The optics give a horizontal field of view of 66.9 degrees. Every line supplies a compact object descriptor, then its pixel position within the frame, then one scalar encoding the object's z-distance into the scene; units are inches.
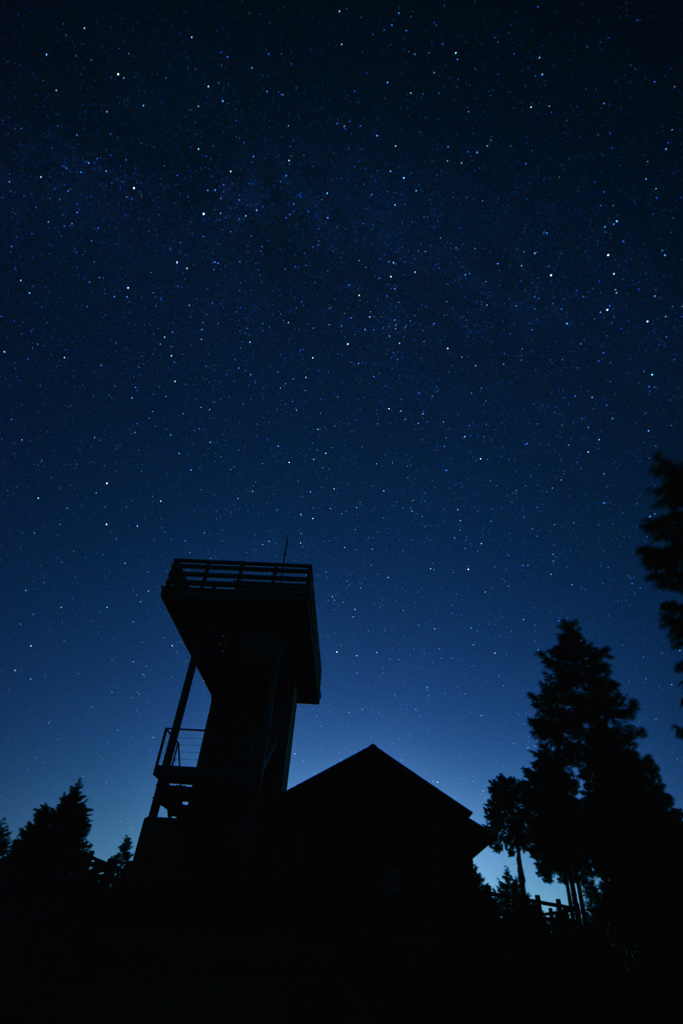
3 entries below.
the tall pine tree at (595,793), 857.5
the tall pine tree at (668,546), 692.7
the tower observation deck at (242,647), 693.9
